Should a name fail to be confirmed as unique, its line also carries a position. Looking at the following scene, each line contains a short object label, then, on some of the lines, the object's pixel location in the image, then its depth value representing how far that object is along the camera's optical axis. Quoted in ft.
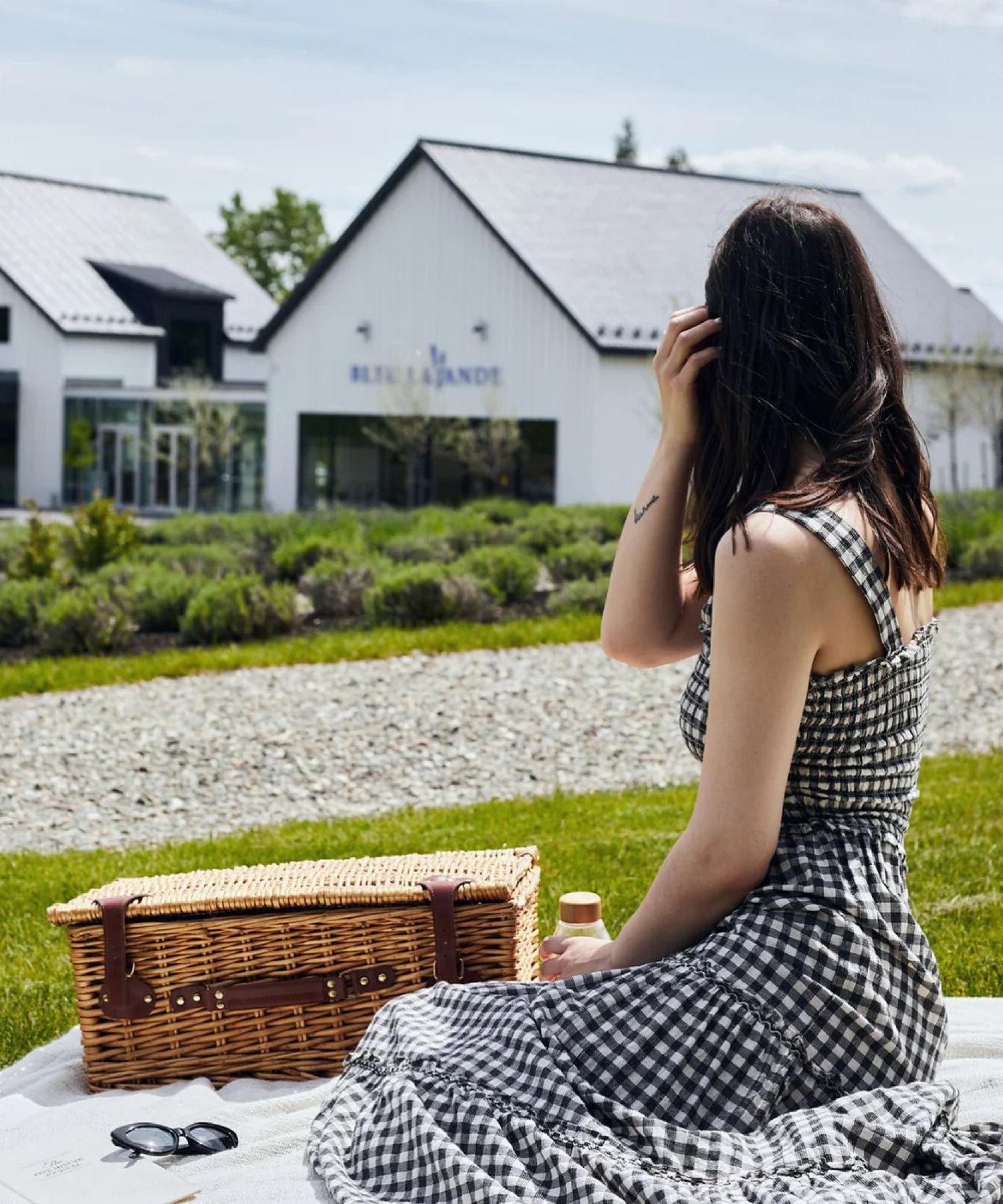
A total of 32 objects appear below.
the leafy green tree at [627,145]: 226.38
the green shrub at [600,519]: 53.88
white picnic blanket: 8.11
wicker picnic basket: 10.39
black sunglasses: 8.48
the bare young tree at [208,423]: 96.94
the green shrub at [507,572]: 41.11
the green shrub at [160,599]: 37.91
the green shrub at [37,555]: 42.42
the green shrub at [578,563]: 44.50
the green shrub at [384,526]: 49.49
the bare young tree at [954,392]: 79.00
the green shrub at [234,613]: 36.45
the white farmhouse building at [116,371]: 101.50
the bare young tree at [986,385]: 79.66
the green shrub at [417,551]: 46.01
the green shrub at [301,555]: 44.68
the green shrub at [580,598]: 39.63
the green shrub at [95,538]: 44.50
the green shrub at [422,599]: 37.68
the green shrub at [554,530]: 51.31
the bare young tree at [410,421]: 83.41
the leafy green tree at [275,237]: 174.70
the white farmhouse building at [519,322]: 79.05
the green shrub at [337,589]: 40.06
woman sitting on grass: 6.94
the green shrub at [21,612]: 37.24
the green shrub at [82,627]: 35.88
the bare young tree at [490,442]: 80.59
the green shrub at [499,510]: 62.08
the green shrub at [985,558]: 46.34
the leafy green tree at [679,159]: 230.27
